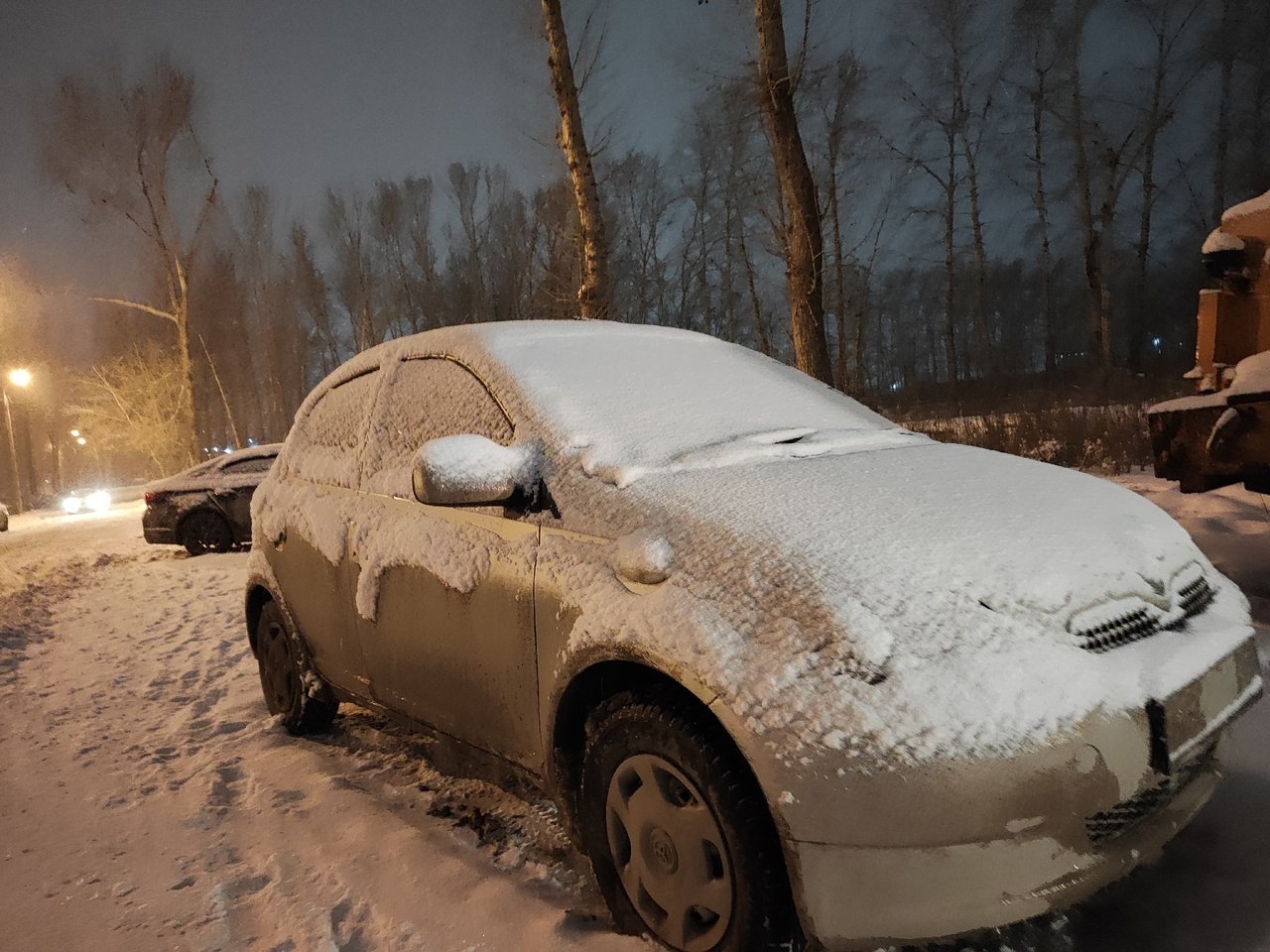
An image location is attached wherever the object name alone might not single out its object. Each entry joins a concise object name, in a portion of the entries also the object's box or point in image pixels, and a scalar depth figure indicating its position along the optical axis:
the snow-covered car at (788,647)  1.48
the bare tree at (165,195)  21.14
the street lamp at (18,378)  24.70
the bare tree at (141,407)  31.53
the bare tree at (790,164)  7.99
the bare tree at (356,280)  39.34
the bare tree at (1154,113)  23.06
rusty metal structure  3.60
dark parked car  10.84
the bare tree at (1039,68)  23.23
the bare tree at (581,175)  10.02
